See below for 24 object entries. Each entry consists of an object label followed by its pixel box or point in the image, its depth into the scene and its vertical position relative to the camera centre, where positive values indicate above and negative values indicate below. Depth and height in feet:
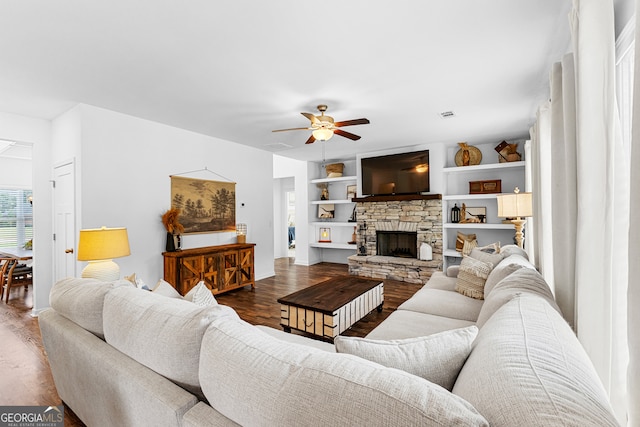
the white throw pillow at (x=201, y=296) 5.67 -1.48
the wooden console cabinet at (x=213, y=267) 13.70 -2.38
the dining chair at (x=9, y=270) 15.14 -2.47
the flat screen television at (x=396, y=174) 19.26 +2.69
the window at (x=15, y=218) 21.25 +0.19
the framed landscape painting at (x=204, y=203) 14.99 +0.75
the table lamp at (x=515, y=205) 10.72 +0.29
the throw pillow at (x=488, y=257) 9.87 -1.46
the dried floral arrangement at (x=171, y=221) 13.96 -0.12
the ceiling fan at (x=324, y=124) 11.22 +3.39
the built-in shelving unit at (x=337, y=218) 24.48 -0.18
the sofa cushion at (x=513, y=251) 10.33 -1.31
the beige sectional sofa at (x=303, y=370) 2.24 -1.43
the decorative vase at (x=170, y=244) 14.07 -1.17
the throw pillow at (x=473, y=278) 9.07 -1.94
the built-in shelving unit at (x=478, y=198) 18.41 +0.97
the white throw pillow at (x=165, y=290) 6.08 -1.43
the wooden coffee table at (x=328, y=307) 9.21 -2.92
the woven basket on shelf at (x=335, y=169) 23.94 +3.64
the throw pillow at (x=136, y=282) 6.83 -1.43
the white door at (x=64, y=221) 12.16 -0.04
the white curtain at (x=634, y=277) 2.65 -0.58
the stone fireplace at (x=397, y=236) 18.72 -1.40
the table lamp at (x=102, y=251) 8.53 -0.88
